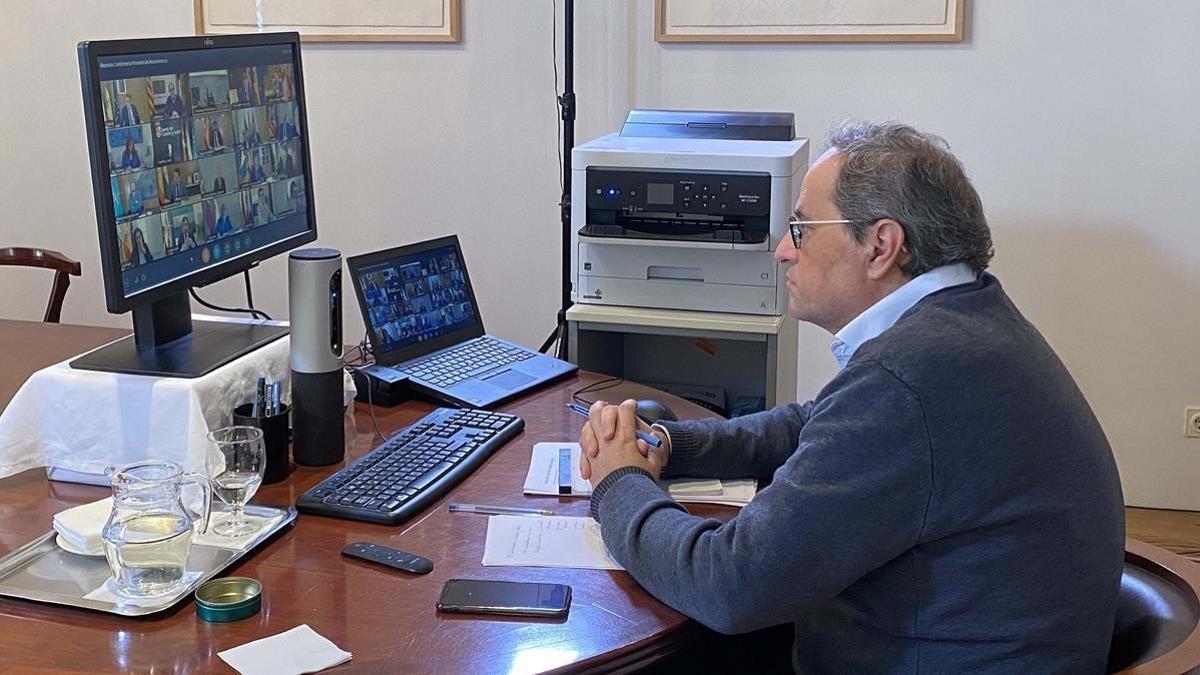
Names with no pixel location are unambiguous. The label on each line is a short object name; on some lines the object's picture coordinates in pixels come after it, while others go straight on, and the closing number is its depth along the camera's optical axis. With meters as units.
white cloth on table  1.74
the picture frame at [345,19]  3.73
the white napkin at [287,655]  1.26
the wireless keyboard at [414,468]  1.65
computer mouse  1.89
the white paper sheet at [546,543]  1.52
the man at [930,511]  1.34
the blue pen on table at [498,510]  1.68
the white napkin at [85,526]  1.50
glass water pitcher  1.39
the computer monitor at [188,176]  1.68
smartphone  1.39
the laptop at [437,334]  2.20
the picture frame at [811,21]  3.37
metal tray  1.38
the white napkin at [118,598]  1.38
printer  2.65
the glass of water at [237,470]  1.59
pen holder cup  1.76
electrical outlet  3.46
